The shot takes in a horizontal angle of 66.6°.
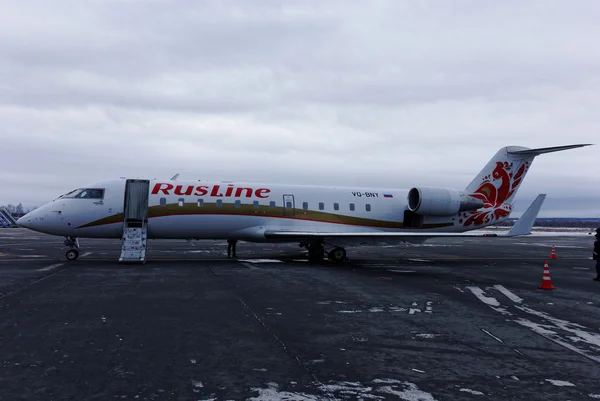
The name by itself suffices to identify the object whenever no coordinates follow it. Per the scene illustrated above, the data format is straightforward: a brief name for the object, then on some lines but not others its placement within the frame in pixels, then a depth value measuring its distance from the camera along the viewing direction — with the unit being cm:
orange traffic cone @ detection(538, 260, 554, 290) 1277
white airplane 1834
